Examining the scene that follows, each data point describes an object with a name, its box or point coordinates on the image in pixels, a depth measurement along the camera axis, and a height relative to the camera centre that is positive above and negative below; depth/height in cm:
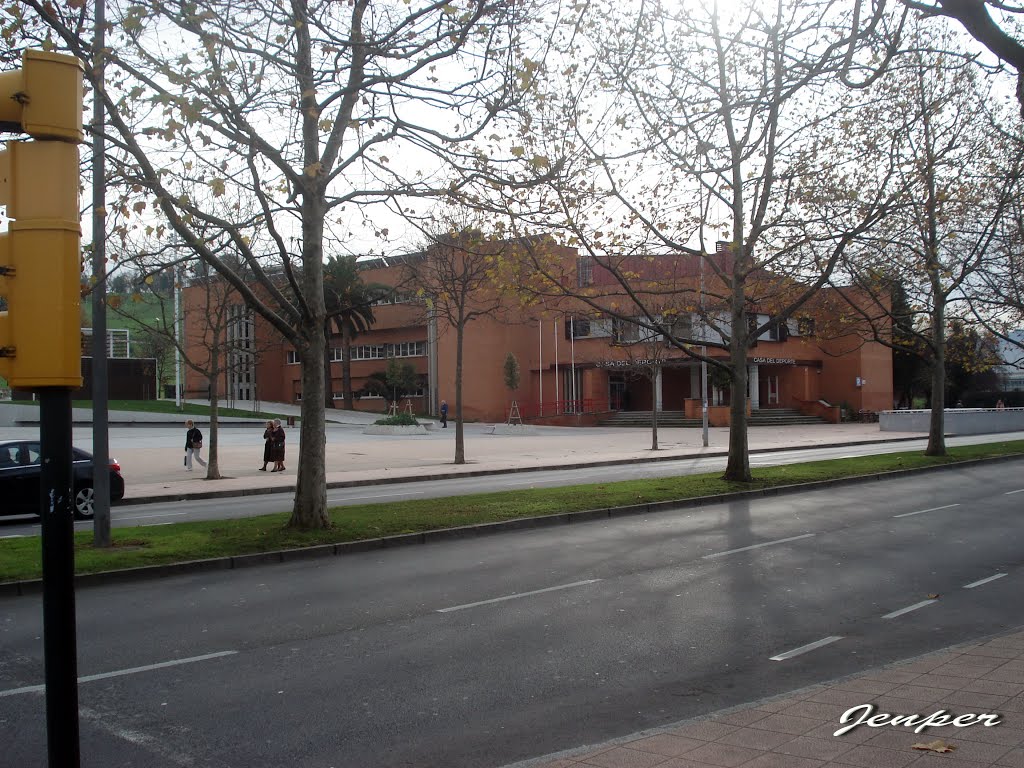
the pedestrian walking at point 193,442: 2706 -115
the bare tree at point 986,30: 629 +241
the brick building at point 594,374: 5781 +125
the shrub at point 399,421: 4816 -118
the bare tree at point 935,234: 1895 +367
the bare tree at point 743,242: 1681 +286
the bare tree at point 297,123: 995 +328
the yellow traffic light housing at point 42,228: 274 +53
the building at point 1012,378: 8496 +94
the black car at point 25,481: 1611 -131
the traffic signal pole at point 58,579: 271 -51
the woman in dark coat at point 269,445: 2750 -130
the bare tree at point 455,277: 2550 +349
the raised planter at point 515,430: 5062 -182
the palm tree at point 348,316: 5312 +541
